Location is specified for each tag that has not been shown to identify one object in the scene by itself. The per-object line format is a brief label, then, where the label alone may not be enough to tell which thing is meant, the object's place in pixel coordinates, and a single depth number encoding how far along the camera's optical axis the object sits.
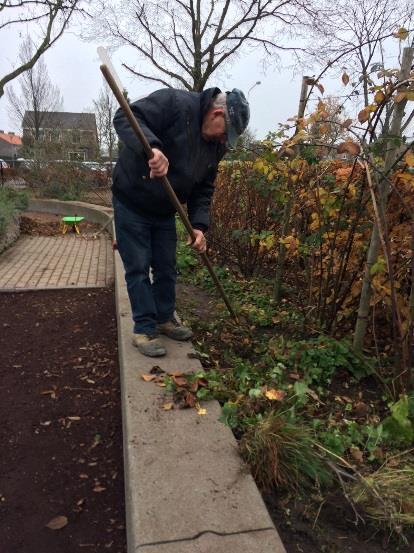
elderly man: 2.65
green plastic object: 10.01
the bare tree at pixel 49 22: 10.82
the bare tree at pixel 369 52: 2.52
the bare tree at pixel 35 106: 30.62
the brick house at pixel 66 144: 15.52
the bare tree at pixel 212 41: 12.20
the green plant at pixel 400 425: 2.08
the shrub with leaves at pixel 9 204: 7.46
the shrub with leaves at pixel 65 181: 14.87
